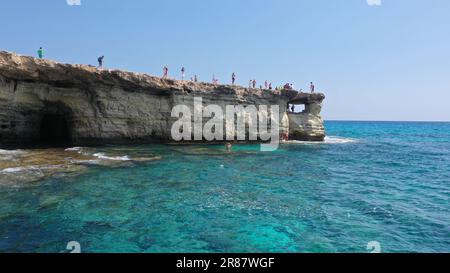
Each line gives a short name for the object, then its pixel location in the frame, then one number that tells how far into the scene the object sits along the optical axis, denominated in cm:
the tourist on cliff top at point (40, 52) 2658
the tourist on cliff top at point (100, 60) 2838
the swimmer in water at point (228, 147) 3069
